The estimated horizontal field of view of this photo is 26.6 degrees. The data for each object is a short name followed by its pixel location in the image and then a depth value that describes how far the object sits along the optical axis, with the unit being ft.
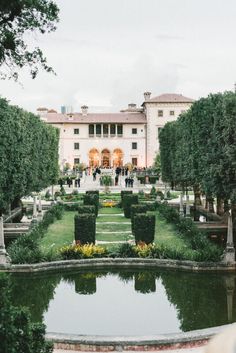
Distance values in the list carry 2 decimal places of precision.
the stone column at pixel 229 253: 44.73
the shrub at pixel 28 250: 45.65
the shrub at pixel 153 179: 164.43
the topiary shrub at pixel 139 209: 67.97
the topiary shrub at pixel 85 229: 54.75
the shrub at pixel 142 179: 163.53
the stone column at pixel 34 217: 71.85
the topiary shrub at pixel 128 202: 83.11
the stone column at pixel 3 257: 45.54
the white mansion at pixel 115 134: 216.95
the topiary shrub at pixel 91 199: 87.81
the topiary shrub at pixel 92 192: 98.64
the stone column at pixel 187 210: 79.15
